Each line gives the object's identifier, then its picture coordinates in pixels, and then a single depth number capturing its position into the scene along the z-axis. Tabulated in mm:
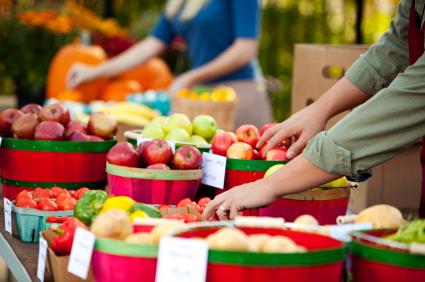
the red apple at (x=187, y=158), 4178
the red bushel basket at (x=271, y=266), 2542
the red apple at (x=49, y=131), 4620
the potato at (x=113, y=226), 2857
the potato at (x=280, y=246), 2601
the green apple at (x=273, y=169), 3869
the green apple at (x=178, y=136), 4562
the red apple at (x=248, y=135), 4396
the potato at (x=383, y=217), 2932
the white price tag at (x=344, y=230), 2822
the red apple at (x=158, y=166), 4092
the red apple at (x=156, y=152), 4183
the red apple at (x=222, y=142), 4332
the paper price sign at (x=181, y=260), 2546
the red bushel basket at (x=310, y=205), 3780
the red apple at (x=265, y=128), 4488
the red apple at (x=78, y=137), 4716
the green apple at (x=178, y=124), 4692
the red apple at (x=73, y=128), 4751
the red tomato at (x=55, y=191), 4258
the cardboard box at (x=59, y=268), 3130
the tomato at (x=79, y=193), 4234
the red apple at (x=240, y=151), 4230
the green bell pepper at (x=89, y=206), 3520
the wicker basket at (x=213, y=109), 7140
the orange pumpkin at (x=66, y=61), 10035
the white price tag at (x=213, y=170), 4183
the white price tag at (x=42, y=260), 3217
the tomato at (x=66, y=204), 4034
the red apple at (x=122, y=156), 4125
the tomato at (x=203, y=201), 3929
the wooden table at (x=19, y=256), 3390
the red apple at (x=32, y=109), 4982
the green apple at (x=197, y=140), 4623
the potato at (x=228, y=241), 2586
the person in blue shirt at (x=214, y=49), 7333
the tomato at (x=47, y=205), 4015
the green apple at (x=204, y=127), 4755
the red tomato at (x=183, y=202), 3821
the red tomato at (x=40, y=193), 4192
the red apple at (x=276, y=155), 4133
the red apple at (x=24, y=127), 4714
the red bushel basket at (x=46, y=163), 4609
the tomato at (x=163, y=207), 3674
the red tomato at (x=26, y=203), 4033
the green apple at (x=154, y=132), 4661
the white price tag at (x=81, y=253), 2832
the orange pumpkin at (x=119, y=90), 9322
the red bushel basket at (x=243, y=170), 4117
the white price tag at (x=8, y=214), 4015
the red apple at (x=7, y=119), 4844
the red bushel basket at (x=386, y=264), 2619
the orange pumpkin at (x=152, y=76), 10267
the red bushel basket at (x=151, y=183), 4017
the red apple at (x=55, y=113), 4816
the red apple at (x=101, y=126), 4940
